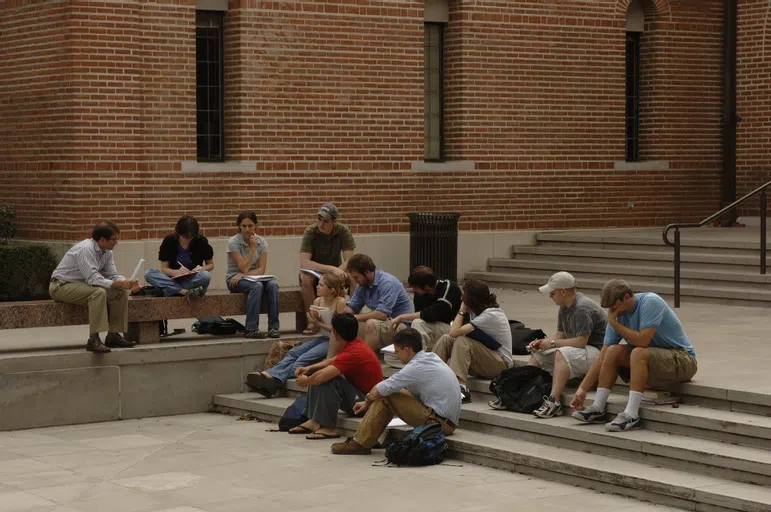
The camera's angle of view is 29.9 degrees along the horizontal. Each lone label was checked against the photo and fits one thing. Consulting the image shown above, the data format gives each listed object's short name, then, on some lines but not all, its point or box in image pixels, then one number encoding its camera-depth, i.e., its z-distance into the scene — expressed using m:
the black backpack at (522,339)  13.57
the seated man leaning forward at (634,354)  11.21
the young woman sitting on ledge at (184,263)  14.67
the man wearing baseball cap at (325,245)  15.41
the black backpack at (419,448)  11.55
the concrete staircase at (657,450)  10.10
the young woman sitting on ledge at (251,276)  14.96
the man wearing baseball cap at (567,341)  11.98
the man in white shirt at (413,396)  11.74
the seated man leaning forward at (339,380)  12.65
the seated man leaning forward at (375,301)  13.94
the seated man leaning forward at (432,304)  13.42
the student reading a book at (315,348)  13.83
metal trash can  20.09
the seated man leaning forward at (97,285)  13.57
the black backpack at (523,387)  12.16
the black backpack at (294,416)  13.27
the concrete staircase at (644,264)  18.20
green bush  18.02
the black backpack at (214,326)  15.16
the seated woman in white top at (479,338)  12.74
